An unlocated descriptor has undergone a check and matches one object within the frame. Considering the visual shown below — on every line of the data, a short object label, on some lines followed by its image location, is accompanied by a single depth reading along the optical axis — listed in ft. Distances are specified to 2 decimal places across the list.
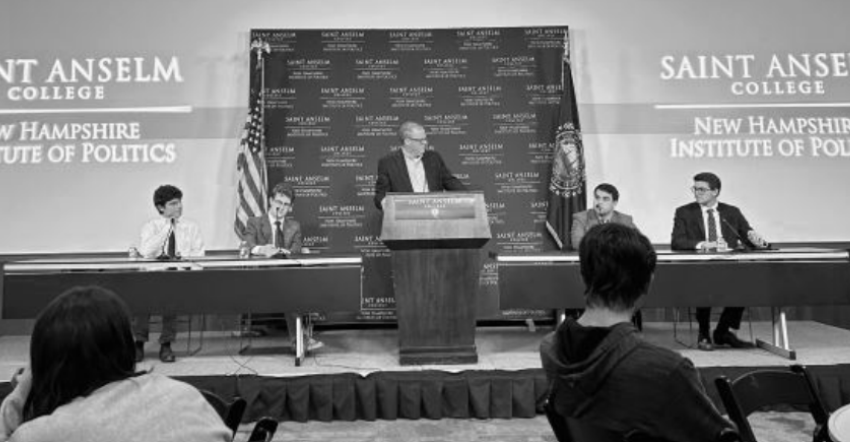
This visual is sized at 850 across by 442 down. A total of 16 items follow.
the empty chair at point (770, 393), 5.20
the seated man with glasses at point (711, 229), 14.26
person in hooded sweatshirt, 4.11
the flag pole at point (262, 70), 17.03
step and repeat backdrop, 17.37
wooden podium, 12.21
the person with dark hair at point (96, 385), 3.24
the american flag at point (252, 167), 16.71
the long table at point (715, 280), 12.64
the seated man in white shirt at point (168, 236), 13.79
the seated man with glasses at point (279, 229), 14.57
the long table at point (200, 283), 12.29
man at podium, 14.83
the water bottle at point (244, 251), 13.55
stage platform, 11.12
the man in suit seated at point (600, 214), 14.80
